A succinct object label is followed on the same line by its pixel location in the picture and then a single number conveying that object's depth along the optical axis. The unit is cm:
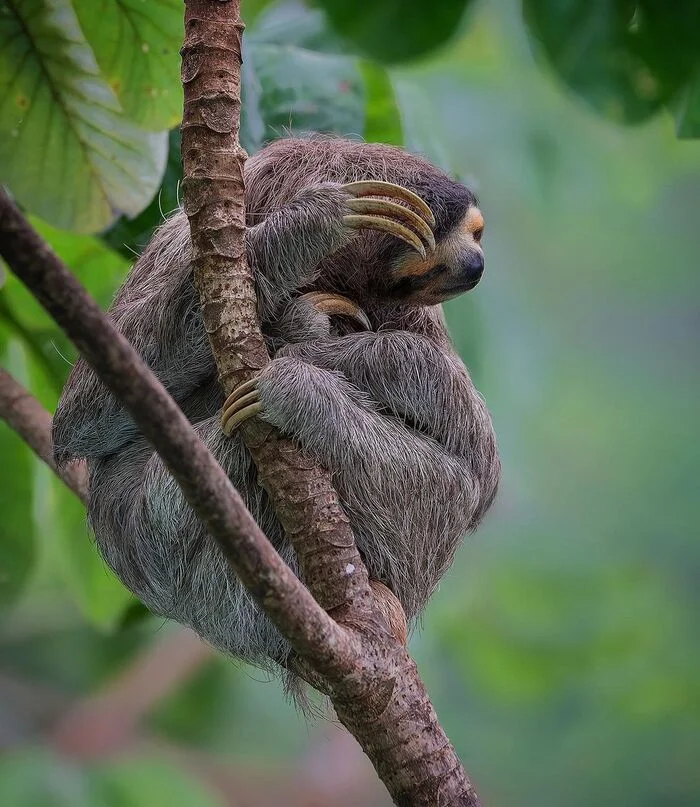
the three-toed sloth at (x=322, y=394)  429
